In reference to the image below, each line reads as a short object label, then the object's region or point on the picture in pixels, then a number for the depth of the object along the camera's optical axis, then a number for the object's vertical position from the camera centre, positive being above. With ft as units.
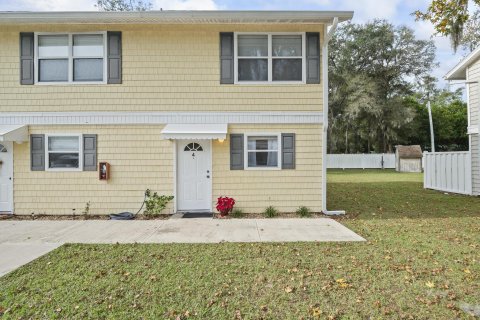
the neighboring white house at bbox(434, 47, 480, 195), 38.40 +3.13
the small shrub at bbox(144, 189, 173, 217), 28.07 -3.84
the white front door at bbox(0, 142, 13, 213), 28.45 -1.34
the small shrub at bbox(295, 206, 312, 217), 28.12 -4.64
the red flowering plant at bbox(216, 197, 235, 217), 27.53 -3.93
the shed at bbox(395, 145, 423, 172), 82.33 +0.51
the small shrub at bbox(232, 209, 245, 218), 27.79 -4.74
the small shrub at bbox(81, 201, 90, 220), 28.25 -4.50
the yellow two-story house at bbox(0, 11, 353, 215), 28.27 +4.60
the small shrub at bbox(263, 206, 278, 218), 27.89 -4.65
